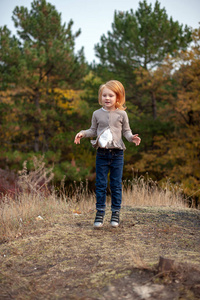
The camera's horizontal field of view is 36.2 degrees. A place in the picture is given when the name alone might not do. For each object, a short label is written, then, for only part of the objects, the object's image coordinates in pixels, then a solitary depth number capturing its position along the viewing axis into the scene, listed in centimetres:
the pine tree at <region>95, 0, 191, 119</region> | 1588
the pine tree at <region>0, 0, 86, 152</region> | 1366
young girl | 354
